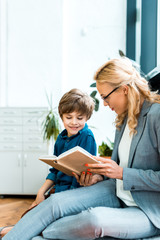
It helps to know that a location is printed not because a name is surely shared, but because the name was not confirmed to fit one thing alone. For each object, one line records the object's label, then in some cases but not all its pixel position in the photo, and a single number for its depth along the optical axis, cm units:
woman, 127
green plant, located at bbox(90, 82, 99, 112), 354
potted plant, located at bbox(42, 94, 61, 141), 334
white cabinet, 356
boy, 186
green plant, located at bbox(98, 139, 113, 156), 300
